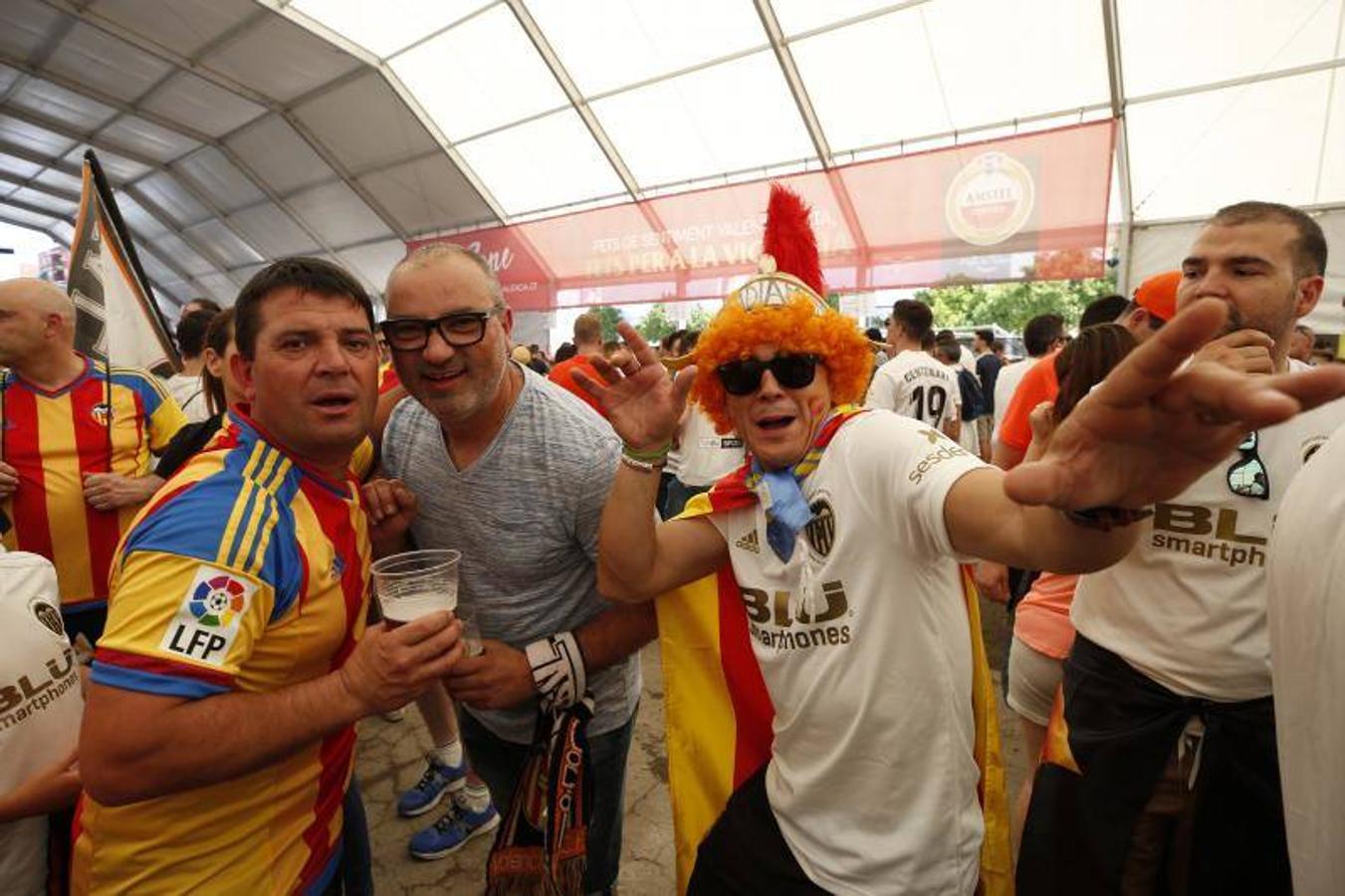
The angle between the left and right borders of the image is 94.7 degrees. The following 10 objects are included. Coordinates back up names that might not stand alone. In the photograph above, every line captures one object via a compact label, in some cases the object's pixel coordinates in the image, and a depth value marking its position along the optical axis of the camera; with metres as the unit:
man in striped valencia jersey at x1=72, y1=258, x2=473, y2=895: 1.13
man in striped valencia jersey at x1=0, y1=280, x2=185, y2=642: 2.74
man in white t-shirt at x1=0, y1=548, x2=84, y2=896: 1.37
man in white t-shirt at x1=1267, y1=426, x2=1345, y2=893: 0.84
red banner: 7.55
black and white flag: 2.55
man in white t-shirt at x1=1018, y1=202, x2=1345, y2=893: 1.67
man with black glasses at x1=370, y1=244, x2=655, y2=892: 1.67
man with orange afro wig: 1.29
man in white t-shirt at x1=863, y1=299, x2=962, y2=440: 5.03
